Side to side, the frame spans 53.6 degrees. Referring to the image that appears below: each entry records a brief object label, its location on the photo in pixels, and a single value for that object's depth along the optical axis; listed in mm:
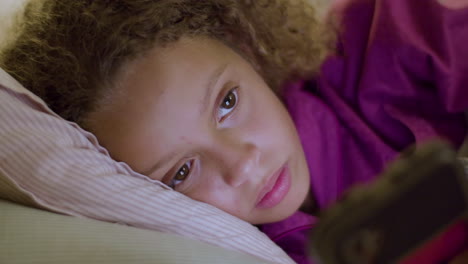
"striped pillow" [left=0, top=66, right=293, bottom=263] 598
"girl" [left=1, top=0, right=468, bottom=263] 717
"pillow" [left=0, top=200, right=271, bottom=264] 457
